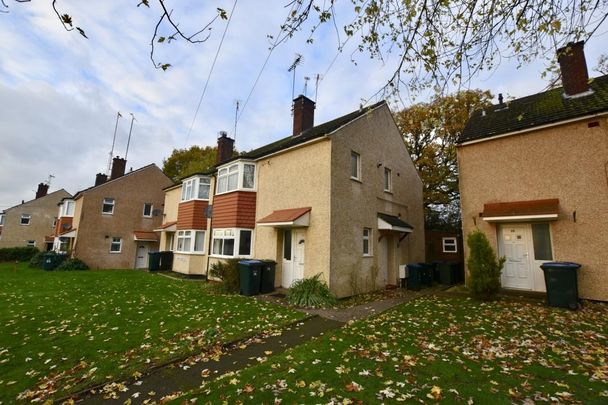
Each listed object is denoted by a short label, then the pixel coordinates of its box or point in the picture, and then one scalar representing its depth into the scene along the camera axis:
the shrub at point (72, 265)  20.66
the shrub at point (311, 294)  9.38
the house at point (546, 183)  9.21
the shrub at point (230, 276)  11.77
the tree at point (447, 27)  3.84
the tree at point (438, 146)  21.08
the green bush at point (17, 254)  29.55
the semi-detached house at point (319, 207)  10.86
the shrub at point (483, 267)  9.40
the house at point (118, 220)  22.62
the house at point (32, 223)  35.94
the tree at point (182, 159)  37.71
